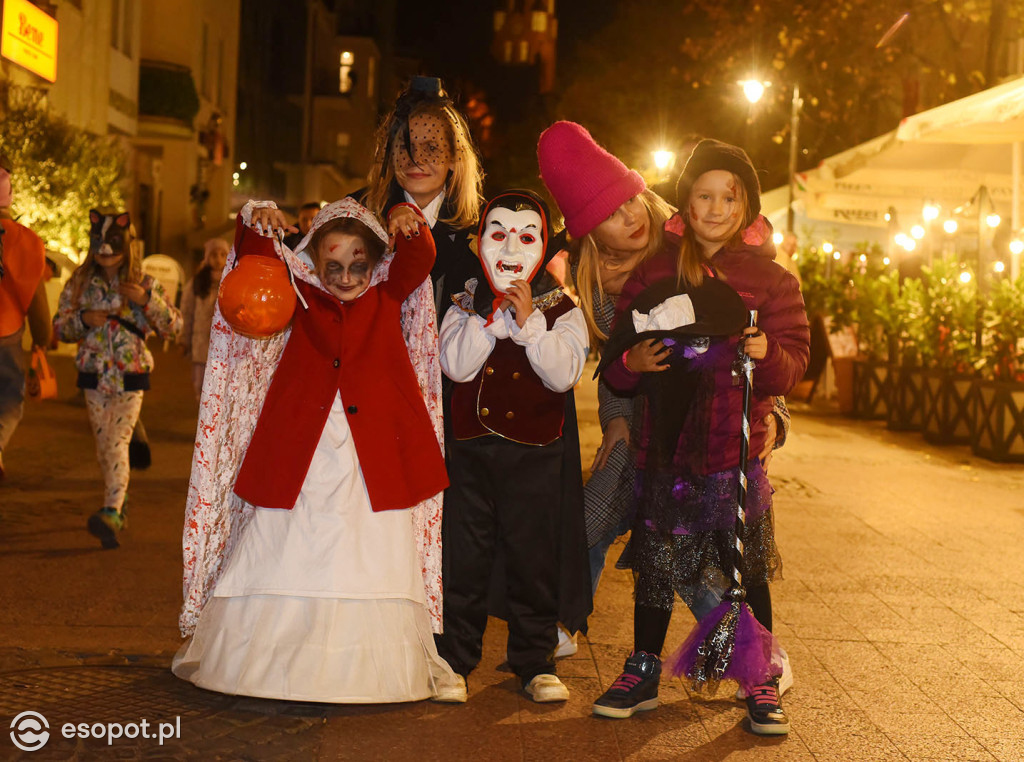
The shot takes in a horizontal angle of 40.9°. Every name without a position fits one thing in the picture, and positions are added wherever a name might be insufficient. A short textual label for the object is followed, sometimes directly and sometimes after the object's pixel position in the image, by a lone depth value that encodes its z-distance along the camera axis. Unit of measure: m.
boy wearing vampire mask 4.98
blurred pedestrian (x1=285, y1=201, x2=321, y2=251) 8.54
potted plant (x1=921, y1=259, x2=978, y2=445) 13.62
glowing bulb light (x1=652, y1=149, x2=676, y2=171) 21.38
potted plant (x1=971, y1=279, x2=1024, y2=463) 12.46
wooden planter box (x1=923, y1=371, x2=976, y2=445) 13.62
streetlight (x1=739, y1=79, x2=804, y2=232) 24.02
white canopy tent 15.73
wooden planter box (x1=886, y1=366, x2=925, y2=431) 14.96
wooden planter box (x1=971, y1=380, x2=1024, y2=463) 12.42
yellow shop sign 17.66
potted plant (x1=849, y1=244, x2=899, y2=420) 16.17
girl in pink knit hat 5.14
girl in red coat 4.70
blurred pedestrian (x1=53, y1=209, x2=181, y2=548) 7.67
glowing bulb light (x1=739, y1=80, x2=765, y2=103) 24.03
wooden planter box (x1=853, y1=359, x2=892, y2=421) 16.11
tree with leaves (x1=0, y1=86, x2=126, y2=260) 18.78
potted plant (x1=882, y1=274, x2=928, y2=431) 14.92
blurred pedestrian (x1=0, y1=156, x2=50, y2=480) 7.33
